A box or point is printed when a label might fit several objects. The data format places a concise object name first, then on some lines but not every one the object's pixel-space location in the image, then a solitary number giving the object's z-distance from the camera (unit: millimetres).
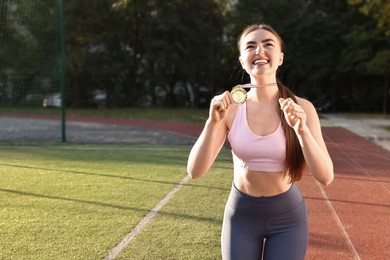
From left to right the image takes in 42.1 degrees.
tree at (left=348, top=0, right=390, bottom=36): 17359
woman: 2387
